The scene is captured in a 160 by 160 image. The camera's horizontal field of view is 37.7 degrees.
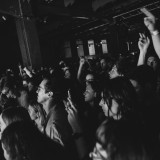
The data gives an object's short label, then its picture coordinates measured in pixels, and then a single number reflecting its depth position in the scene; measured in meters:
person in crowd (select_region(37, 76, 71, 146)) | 2.11
